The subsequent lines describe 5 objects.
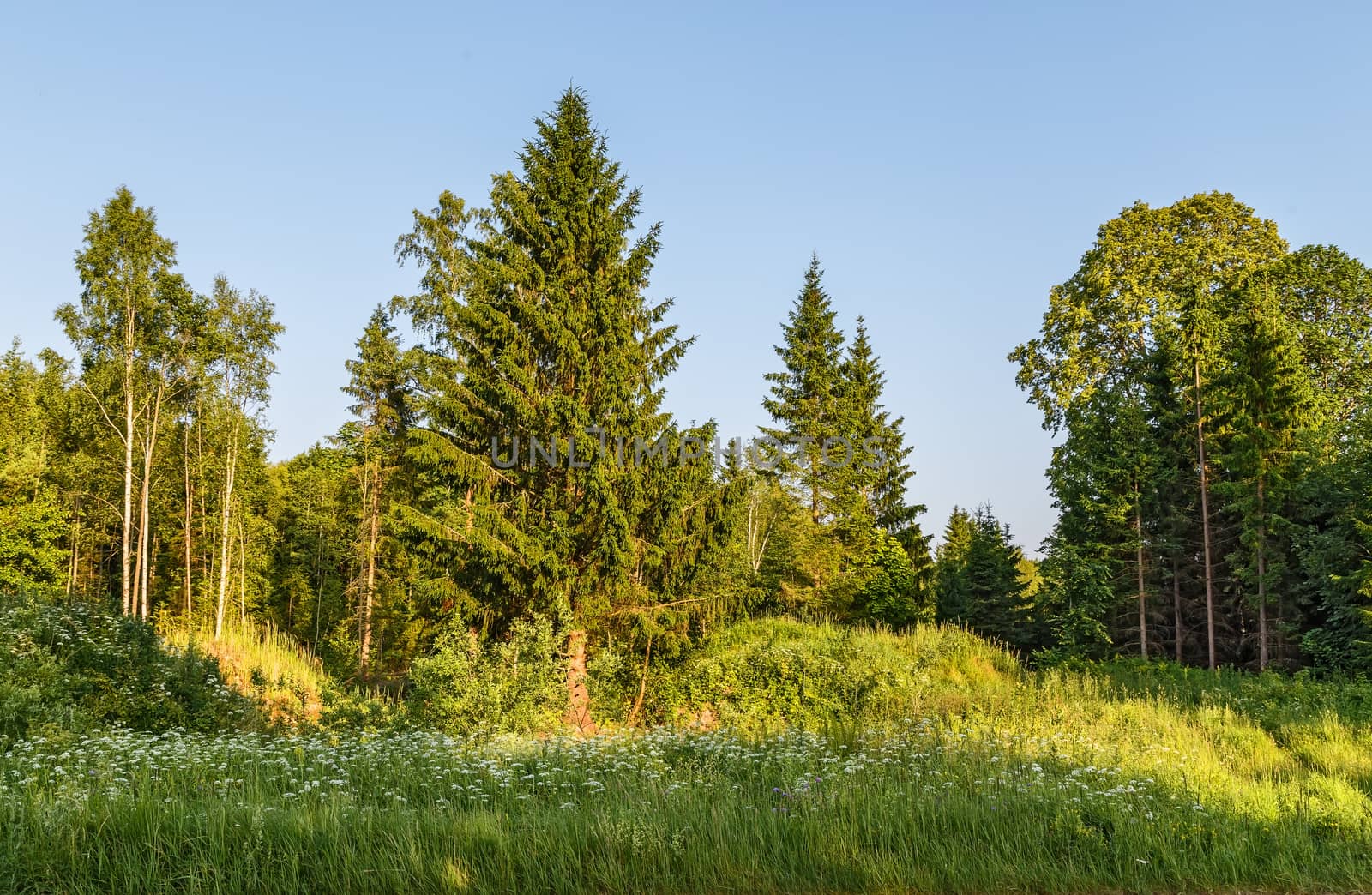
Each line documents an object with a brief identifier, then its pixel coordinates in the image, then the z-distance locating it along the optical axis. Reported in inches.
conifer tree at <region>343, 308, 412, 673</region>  975.6
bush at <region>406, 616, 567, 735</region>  458.0
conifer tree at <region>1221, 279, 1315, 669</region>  816.9
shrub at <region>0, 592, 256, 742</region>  391.5
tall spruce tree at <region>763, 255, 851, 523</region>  1272.1
